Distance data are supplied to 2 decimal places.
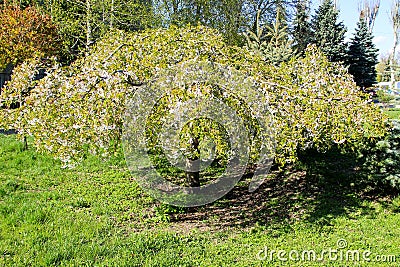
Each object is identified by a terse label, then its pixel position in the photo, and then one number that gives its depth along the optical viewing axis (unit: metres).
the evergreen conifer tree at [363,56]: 13.74
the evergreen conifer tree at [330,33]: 13.79
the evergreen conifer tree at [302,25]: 14.41
